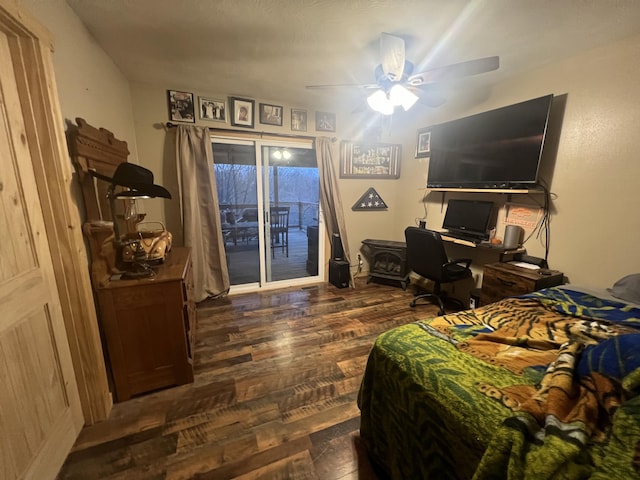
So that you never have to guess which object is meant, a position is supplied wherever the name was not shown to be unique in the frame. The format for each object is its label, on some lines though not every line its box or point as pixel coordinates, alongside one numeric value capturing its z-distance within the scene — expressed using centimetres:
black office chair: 268
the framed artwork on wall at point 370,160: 376
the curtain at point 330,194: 348
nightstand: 214
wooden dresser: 161
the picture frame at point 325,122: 350
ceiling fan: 178
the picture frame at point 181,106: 285
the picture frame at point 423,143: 347
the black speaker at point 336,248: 375
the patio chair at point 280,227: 381
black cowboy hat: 154
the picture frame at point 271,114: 320
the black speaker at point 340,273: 367
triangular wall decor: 395
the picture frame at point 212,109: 295
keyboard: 274
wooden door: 105
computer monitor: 279
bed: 65
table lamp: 154
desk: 250
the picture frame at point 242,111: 306
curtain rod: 300
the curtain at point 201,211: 289
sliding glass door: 333
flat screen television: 222
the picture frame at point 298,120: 337
